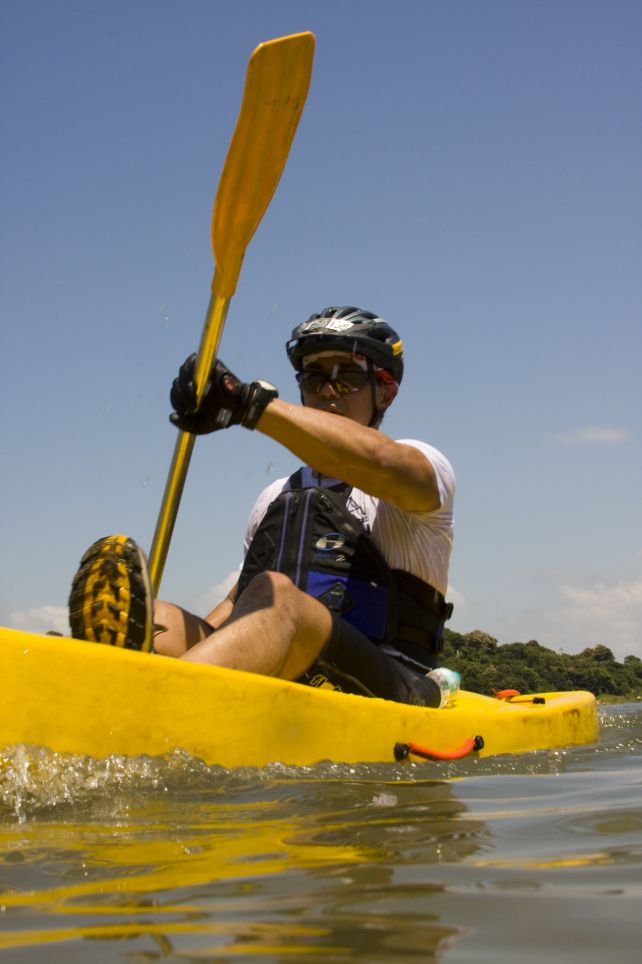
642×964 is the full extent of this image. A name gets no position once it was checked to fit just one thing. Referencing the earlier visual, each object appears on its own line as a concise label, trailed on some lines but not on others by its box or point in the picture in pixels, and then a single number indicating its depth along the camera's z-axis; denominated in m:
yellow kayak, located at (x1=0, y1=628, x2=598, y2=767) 2.21
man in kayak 2.72
